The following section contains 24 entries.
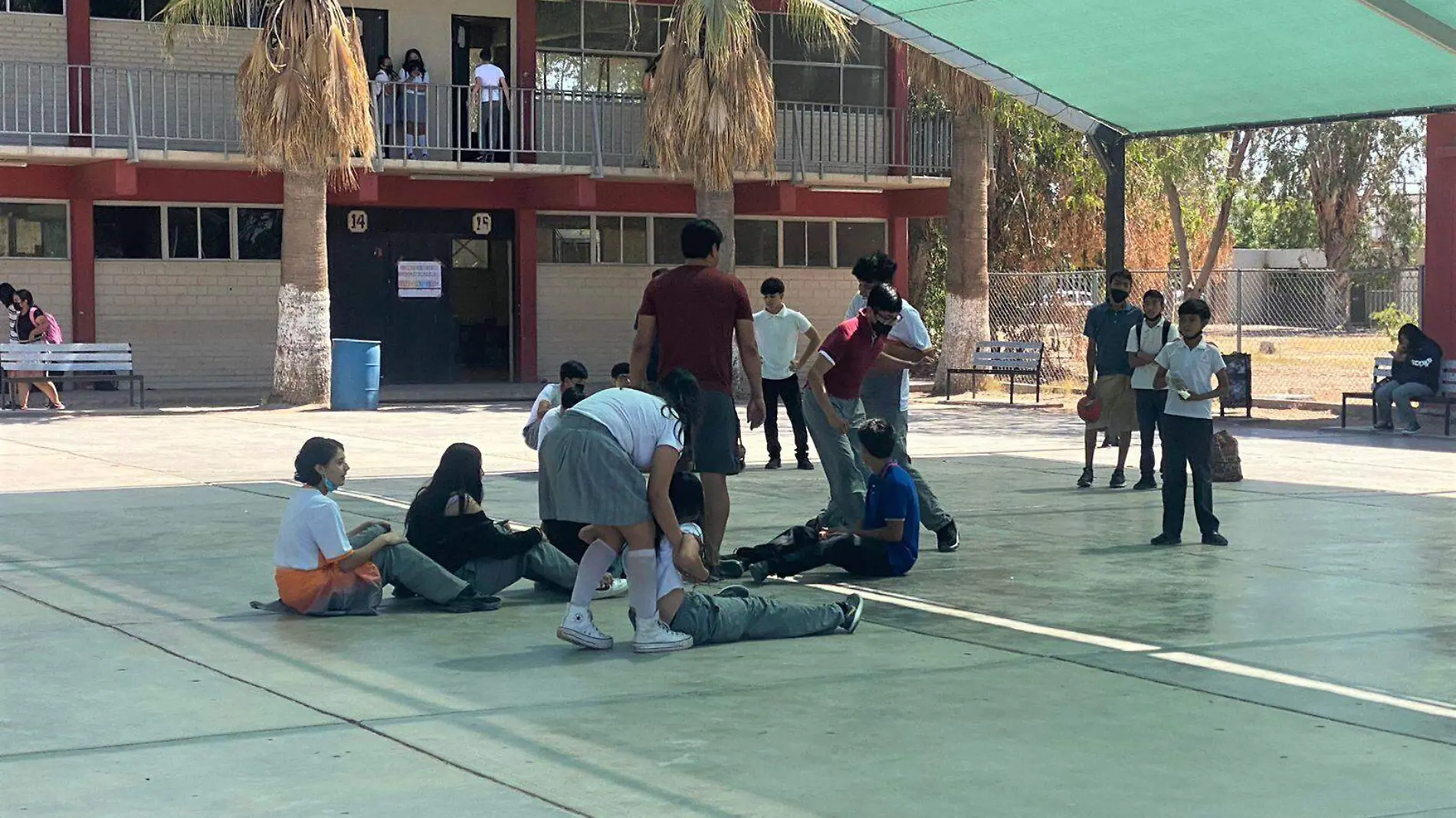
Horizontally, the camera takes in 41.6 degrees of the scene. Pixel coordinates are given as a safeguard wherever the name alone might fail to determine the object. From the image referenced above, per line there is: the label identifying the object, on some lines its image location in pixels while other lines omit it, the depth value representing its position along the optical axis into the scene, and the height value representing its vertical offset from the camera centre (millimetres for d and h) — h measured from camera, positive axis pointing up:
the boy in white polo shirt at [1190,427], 11445 -663
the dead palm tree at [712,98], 25234 +2984
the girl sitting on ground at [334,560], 8406 -1070
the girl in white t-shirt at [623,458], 7410 -530
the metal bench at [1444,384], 20578 -776
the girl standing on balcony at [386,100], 27000 +3192
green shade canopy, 13484 +1967
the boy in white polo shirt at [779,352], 15938 -257
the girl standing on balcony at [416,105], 27422 +3167
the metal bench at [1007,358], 26594 -562
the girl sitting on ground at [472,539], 8836 -1019
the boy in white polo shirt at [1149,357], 13617 -277
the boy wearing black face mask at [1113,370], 14680 -402
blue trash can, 24250 -645
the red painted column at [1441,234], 22953 +988
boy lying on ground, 7801 -1223
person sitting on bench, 20906 -681
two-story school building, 26703 +1961
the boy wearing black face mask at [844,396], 10477 -424
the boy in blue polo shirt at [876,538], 9703 -1126
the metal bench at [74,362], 23531 -455
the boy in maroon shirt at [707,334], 9578 -64
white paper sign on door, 29625 +666
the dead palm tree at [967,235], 27828 +1246
